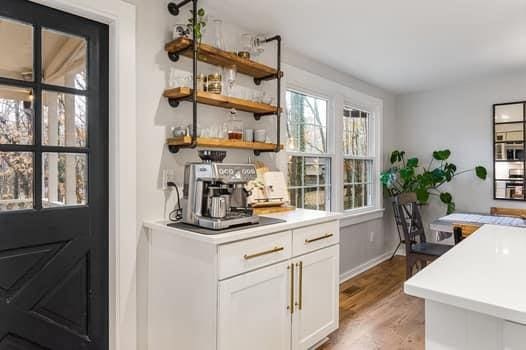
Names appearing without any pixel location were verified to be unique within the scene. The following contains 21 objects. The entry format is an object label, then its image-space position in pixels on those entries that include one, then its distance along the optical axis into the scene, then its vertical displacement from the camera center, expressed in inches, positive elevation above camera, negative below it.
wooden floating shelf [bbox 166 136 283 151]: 79.1 +7.3
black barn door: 63.1 -1.4
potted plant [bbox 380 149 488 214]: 171.8 -2.1
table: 121.5 -17.5
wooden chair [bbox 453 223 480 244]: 113.7 -18.9
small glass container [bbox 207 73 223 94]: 86.1 +21.9
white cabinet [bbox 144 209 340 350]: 65.6 -23.9
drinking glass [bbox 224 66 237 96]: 90.7 +25.4
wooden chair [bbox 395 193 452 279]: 124.2 -25.9
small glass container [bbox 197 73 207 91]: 85.1 +22.2
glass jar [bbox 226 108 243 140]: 92.4 +12.6
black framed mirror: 159.2 +10.6
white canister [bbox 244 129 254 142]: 98.9 +10.7
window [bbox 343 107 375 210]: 161.3 +6.7
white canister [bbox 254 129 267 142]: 101.0 +10.9
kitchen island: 33.1 -12.9
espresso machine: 71.4 -4.7
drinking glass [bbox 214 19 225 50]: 90.2 +35.9
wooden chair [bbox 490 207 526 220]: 157.0 -17.8
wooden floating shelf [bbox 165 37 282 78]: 79.7 +29.0
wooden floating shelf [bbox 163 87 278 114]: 78.9 +17.9
